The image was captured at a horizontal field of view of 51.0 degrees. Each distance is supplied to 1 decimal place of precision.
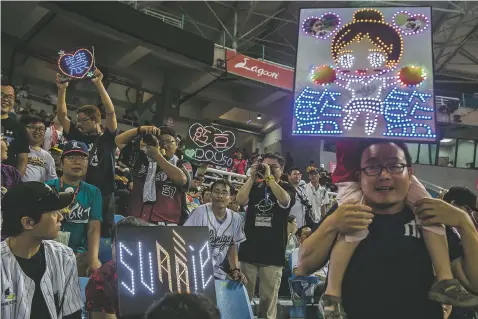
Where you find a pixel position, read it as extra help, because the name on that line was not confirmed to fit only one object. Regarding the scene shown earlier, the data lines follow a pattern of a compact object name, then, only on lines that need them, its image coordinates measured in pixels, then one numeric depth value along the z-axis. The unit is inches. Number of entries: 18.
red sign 697.2
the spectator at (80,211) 156.6
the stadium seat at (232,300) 162.1
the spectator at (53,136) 297.0
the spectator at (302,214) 309.0
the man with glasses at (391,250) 82.4
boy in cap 107.8
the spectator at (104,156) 190.9
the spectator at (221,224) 195.2
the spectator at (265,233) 209.2
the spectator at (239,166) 540.1
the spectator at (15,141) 189.9
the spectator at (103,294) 130.5
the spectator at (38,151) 208.8
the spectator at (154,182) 185.0
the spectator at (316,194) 364.2
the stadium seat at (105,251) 171.8
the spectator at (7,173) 167.5
